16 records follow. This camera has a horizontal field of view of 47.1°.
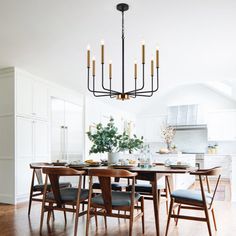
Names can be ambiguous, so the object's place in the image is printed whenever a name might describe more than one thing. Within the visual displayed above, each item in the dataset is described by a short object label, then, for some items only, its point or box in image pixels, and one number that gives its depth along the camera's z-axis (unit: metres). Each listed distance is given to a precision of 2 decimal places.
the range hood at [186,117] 9.01
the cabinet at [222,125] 8.70
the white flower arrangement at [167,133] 9.02
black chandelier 2.91
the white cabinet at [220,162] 8.45
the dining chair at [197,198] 2.78
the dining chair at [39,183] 3.85
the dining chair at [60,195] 2.92
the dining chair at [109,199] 2.67
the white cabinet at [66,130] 5.82
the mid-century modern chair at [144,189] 3.56
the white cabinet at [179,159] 5.54
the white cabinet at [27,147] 4.80
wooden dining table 2.77
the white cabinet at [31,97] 4.89
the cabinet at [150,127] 9.78
